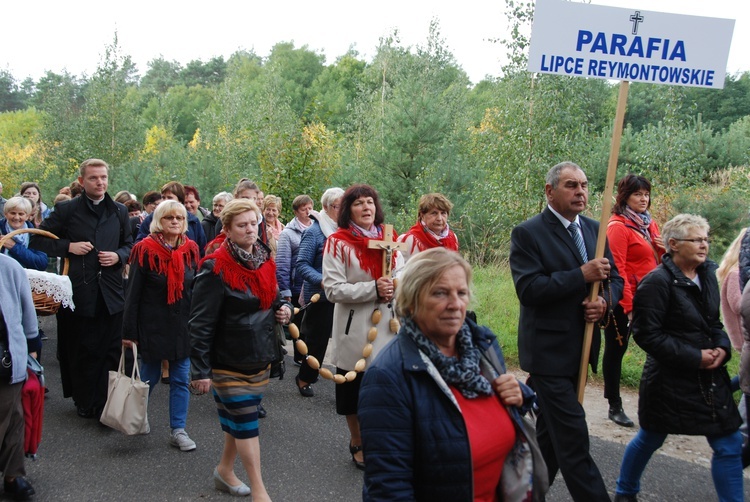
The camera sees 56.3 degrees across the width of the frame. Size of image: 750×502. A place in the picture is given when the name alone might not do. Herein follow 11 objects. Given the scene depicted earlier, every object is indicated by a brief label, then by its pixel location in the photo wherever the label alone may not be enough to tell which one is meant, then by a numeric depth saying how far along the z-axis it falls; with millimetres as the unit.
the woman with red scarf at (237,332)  4312
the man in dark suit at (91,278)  6227
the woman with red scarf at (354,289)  4949
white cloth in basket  5715
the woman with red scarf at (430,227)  5816
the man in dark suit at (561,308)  3904
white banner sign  4062
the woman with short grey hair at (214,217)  7953
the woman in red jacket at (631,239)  5965
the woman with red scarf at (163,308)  5480
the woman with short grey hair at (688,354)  4098
